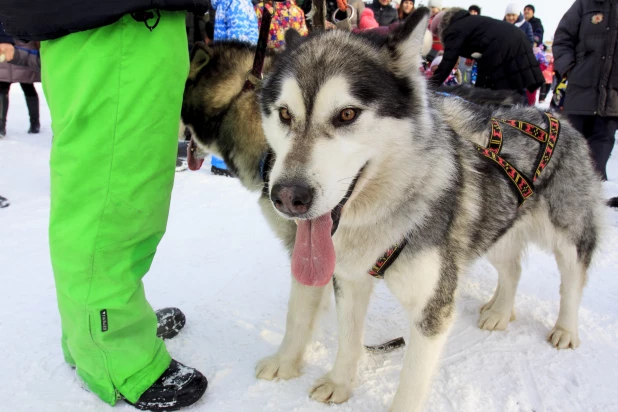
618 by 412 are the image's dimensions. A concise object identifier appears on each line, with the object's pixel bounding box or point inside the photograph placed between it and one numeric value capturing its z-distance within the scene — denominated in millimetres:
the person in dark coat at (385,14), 7847
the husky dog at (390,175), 1428
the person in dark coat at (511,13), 8211
